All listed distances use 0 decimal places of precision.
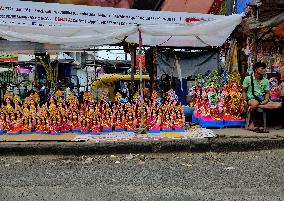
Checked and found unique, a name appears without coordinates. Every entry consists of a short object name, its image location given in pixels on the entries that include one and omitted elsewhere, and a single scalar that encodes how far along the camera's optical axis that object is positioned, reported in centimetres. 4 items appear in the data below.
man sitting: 858
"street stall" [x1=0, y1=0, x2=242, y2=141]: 870
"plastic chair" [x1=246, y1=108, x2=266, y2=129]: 858
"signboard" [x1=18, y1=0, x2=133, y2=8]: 919
